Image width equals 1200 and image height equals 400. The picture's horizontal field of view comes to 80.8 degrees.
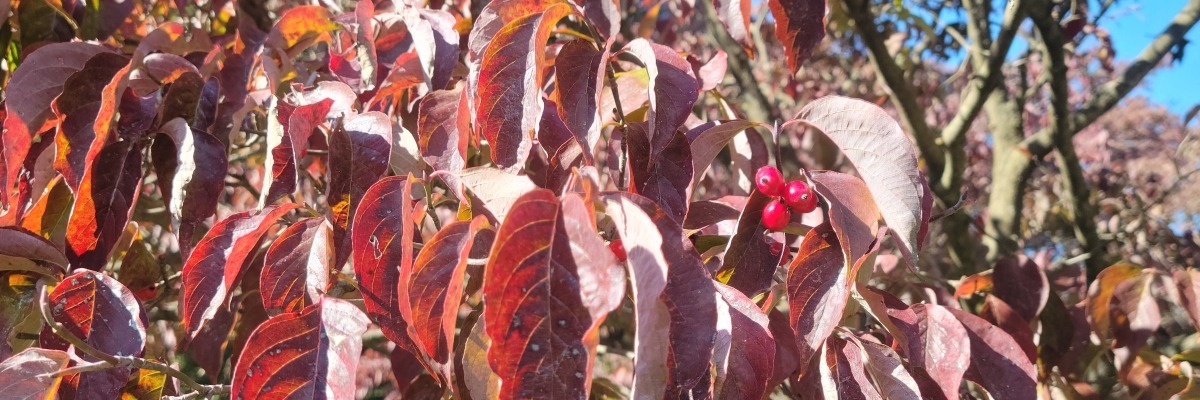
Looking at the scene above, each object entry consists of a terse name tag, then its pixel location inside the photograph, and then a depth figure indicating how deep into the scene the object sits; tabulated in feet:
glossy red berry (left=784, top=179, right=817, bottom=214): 0.83
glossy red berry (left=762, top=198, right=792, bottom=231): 0.80
